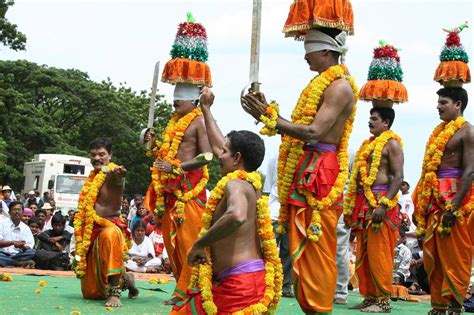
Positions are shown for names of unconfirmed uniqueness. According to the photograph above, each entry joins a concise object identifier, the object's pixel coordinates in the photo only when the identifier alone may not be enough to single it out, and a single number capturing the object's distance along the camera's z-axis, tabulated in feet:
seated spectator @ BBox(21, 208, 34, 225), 55.62
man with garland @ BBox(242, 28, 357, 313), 18.67
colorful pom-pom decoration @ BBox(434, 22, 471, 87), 28.22
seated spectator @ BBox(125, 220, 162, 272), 47.75
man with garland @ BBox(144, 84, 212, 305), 26.12
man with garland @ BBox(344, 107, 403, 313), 29.25
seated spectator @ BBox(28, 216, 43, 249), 53.31
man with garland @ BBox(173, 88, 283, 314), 17.05
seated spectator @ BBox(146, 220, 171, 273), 48.50
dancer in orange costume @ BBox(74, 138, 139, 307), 27.86
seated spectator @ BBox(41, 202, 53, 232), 60.13
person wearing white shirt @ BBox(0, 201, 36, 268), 46.65
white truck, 105.40
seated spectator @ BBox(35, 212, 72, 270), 47.11
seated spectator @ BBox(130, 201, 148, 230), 57.09
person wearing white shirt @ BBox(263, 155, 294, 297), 33.24
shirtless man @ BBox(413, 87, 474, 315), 25.90
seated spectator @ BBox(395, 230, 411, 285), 42.27
